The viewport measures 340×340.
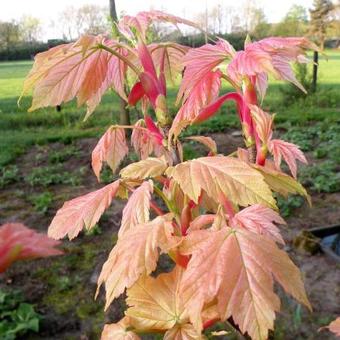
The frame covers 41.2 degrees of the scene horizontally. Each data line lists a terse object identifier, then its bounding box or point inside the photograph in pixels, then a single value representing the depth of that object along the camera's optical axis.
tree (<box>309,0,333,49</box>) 35.89
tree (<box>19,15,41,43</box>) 46.24
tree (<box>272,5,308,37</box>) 27.41
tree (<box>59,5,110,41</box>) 30.80
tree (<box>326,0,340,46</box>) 35.54
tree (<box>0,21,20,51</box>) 37.22
